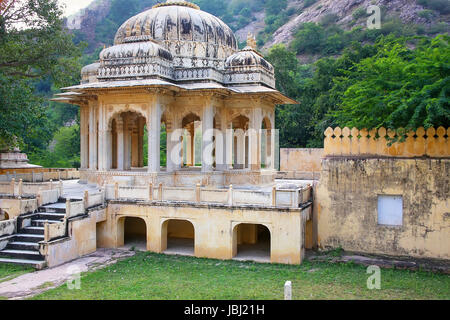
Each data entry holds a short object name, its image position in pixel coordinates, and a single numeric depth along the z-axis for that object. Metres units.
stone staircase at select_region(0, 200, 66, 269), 12.91
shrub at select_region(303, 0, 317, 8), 82.62
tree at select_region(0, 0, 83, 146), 18.16
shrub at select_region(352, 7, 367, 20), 63.57
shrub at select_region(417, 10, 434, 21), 58.09
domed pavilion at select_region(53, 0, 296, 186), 16.91
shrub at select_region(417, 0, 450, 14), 60.91
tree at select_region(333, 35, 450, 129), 12.75
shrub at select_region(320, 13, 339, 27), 68.81
